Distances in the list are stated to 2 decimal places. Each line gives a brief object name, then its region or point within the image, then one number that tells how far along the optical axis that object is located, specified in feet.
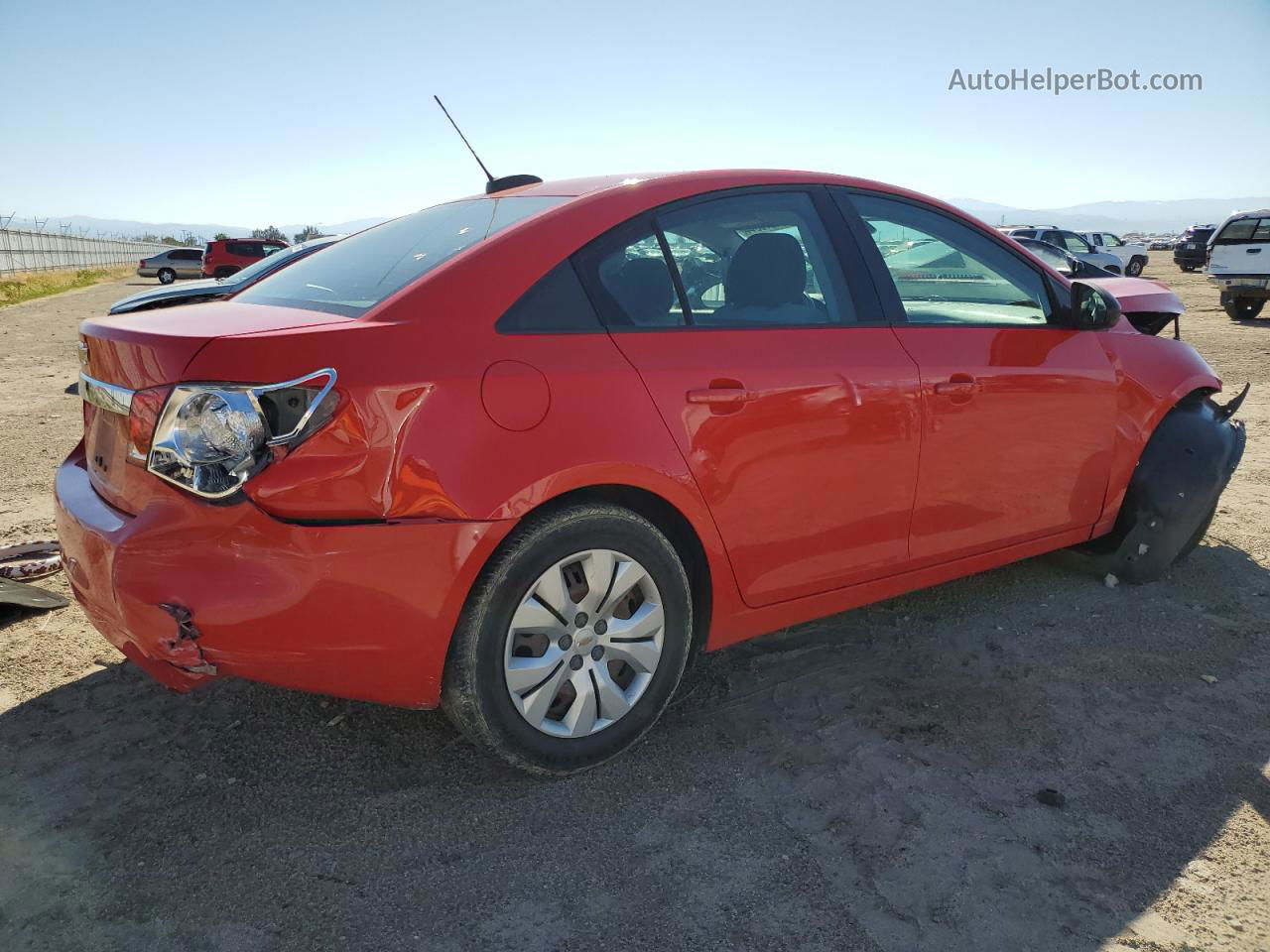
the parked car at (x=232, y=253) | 94.53
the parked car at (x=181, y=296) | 11.36
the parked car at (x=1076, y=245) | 79.61
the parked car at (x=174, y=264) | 133.80
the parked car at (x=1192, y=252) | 107.76
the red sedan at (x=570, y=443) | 7.30
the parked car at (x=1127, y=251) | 98.53
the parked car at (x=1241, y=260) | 52.31
